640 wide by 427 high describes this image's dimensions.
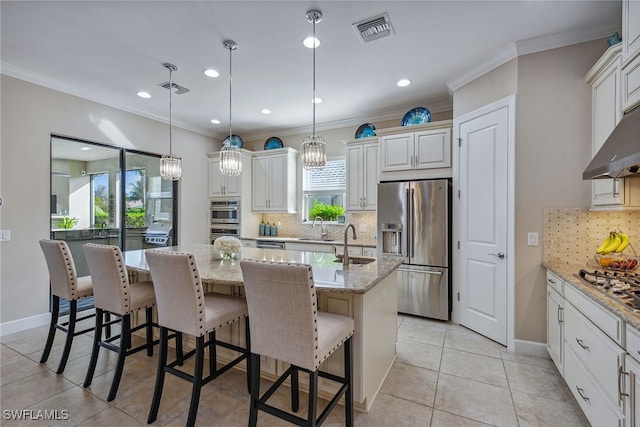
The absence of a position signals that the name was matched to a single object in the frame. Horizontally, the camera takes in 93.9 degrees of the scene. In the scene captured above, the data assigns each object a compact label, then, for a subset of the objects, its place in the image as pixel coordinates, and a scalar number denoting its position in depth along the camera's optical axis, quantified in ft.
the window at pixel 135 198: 14.80
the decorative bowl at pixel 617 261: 7.27
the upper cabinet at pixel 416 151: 12.32
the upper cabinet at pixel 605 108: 7.12
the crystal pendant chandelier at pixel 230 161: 10.02
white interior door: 9.82
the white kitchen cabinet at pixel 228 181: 17.61
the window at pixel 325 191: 16.24
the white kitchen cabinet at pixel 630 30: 6.02
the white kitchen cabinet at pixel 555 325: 7.56
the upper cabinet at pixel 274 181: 17.21
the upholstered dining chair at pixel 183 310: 5.95
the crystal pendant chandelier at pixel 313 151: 8.65
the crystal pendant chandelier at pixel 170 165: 10.49
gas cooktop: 5.05
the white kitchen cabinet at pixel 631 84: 6.11
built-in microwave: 17.67
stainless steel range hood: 5.62
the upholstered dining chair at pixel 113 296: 7.22
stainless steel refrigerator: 11.89
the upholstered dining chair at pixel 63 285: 8.20
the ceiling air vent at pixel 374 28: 7.93
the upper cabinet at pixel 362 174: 14.52
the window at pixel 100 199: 13.67
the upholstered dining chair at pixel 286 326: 4.92
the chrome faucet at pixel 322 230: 16.32
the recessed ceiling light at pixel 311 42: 8.77
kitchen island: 6.45
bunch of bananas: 7.62
